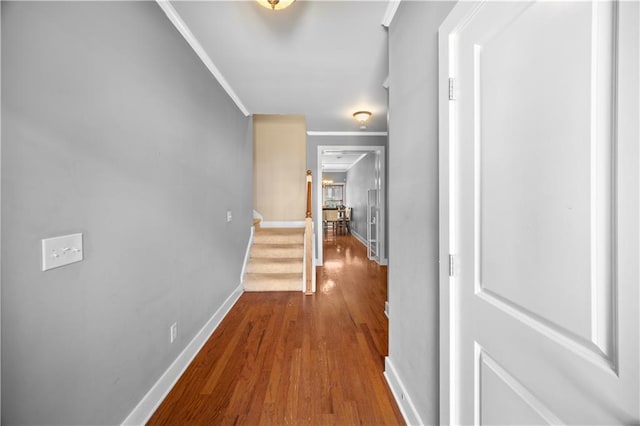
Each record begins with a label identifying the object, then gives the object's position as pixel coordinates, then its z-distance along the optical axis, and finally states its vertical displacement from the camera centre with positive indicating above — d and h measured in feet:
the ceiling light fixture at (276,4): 4.76 +3.76
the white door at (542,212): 1.62 -0.03
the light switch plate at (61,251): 3.13 -0.52
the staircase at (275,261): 11.81 -2.56
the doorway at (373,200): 16.25 +0.65
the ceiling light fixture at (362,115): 12.21 +4.41
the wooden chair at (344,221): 32.71 -1.56
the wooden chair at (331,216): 32.04 -0.92
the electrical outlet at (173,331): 5.88 -2.78
